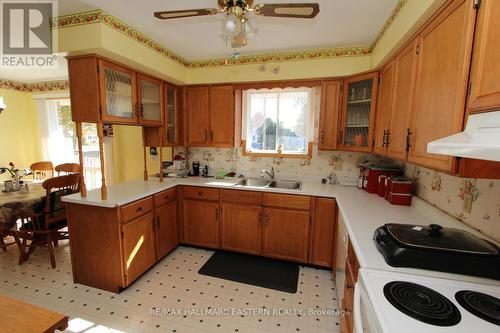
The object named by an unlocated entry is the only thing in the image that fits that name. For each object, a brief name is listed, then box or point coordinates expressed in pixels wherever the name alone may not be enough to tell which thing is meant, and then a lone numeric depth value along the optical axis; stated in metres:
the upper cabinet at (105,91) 1.96
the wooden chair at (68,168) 3.65
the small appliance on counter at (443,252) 1.00
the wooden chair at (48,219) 2.47
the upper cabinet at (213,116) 2.97
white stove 0.76
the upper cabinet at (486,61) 0.84
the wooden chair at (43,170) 3.90
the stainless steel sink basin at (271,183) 2.89
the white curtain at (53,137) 4.32
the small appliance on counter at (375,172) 2.36
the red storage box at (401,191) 1.99
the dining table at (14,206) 2.38
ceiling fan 1.27
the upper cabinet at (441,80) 1.02
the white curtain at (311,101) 2.89
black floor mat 2.29
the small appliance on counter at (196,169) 3.35
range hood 0.70
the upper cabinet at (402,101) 1.55
